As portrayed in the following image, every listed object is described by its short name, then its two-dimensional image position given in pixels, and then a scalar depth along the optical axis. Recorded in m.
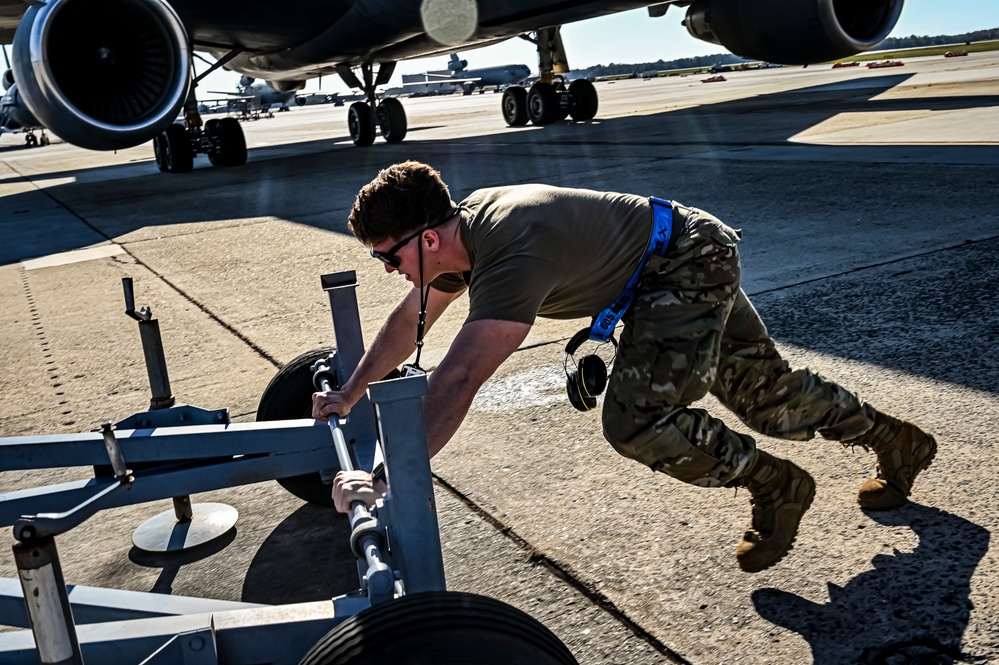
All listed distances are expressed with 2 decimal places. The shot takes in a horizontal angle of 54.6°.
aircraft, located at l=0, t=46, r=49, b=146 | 32.47
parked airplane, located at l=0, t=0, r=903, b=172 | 10.10
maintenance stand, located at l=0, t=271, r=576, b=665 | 1.63
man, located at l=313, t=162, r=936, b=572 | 2.33
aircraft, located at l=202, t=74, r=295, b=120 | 64.71
